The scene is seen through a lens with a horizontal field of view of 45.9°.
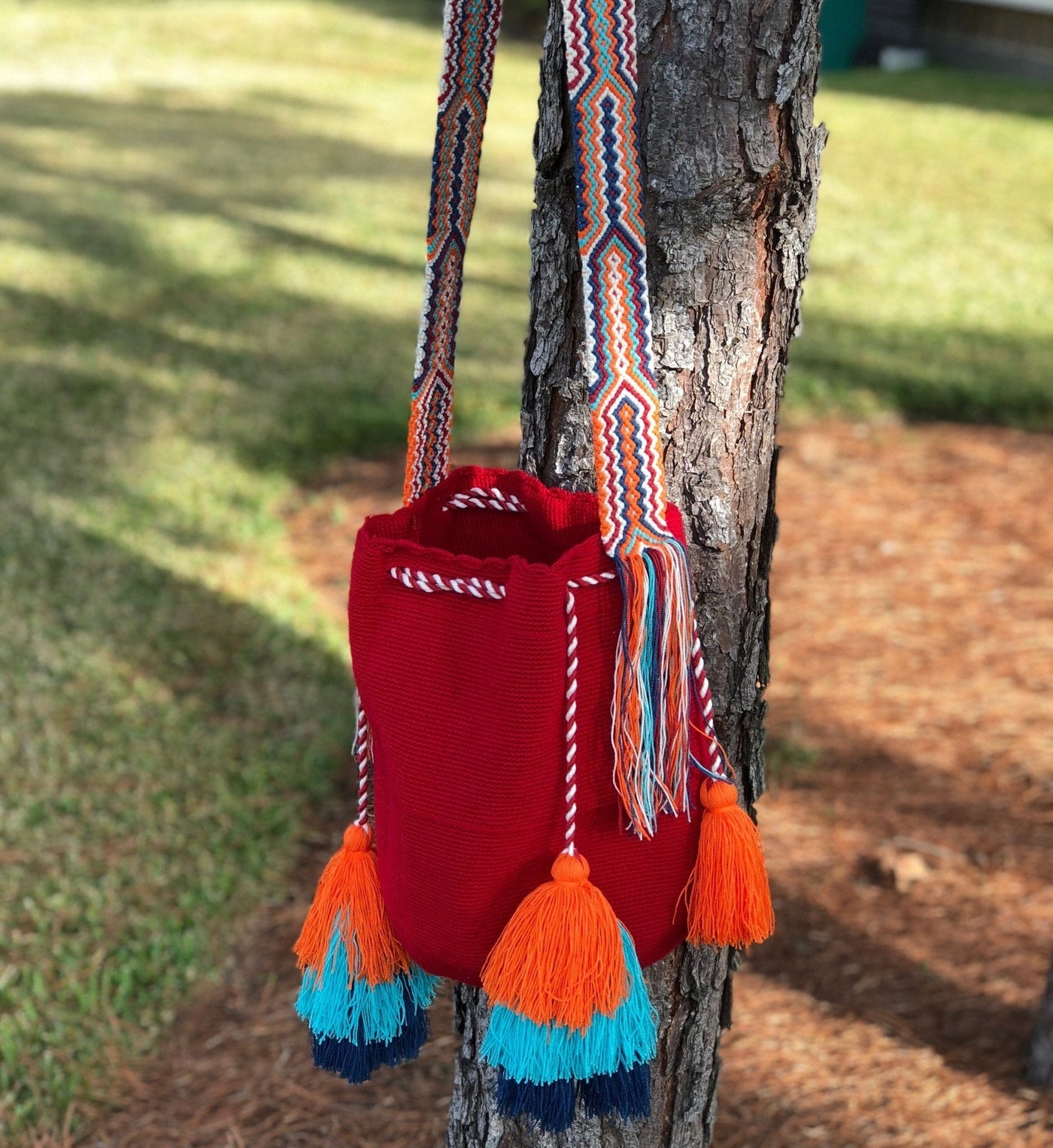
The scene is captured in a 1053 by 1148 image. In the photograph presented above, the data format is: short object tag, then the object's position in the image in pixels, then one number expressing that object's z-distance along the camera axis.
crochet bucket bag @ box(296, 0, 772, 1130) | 1.22
